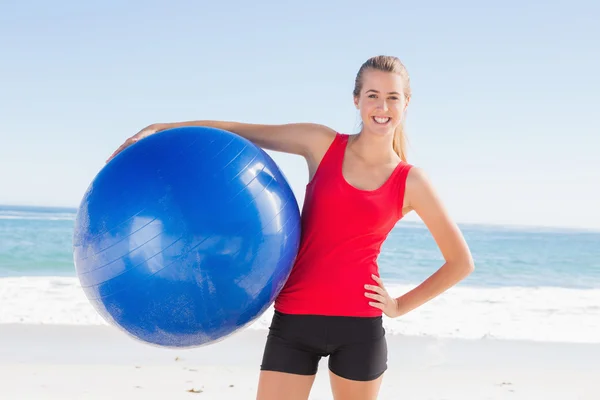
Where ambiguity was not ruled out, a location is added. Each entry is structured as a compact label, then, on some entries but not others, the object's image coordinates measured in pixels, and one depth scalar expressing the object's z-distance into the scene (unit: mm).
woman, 2477
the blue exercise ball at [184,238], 2168
